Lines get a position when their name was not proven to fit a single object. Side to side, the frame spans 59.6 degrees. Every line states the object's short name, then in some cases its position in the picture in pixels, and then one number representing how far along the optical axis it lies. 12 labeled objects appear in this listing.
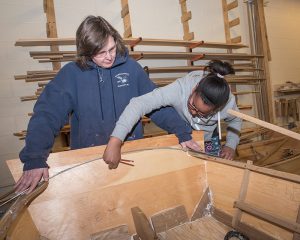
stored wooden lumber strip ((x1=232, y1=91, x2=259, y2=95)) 3.90
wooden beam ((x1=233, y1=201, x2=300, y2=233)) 1.01
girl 1.21
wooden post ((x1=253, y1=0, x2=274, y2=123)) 4.30
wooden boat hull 1.11
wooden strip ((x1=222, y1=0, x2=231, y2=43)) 4.11
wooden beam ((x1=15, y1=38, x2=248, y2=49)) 2.65
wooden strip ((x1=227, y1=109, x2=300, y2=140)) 0.98
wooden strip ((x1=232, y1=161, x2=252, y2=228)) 1.20
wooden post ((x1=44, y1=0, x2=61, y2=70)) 2.92
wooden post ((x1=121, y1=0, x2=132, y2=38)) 3.15
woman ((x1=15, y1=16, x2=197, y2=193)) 1.04
